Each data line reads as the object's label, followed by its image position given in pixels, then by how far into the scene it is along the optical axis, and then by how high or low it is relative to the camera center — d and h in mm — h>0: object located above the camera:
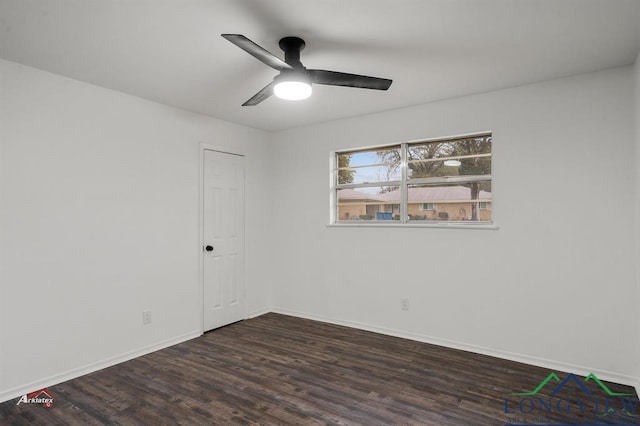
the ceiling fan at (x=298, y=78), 2309 +892
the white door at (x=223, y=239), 4145 -321
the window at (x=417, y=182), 3586 +332
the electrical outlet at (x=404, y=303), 3880 -988
